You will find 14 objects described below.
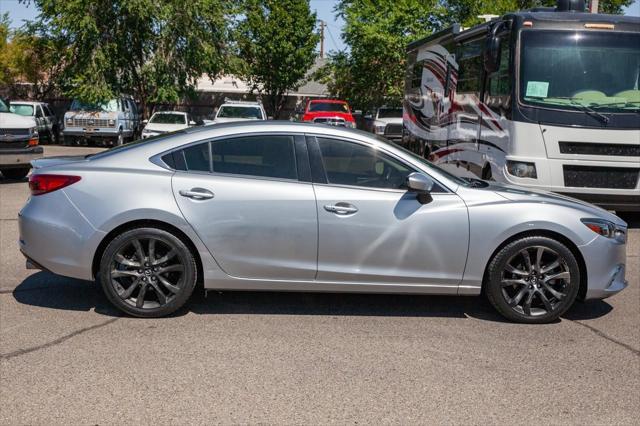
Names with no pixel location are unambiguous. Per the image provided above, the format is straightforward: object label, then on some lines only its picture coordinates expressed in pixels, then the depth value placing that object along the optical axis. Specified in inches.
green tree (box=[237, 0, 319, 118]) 1683.1
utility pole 2708.2
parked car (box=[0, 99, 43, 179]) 541.0
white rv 395.9
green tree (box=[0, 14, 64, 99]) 1598.2
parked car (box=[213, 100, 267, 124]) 1074.7
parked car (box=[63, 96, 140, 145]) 1155.3
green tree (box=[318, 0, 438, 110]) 1497.3
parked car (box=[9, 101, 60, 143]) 1215.9
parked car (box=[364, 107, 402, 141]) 1111.6
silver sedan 222.4
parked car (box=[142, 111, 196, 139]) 1029.8
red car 1283.2
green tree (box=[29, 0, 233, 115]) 1175.0
